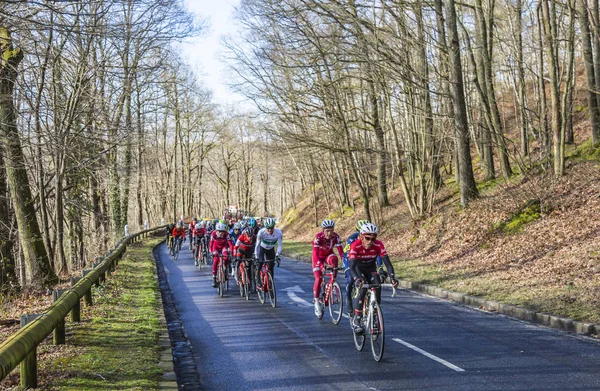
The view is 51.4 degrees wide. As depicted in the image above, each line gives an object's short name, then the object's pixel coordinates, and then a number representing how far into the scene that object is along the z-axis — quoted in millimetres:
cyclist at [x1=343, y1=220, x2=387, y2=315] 9548
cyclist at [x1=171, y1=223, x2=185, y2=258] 29750
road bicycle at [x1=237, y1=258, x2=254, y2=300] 15602
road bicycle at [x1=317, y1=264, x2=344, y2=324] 11422
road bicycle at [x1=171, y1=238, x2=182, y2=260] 29819
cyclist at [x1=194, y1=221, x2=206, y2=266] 25548
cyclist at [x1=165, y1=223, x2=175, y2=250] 30631
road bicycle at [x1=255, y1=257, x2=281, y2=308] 13939
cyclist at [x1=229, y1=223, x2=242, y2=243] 17953
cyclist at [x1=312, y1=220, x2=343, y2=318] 11838
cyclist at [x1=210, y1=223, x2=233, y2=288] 17094
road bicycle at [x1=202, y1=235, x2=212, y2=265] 25828
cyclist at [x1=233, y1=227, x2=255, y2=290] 15703
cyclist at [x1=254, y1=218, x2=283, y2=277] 14086
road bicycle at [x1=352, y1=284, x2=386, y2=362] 8391
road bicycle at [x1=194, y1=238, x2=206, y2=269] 25008
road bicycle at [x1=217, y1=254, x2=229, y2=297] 16203
